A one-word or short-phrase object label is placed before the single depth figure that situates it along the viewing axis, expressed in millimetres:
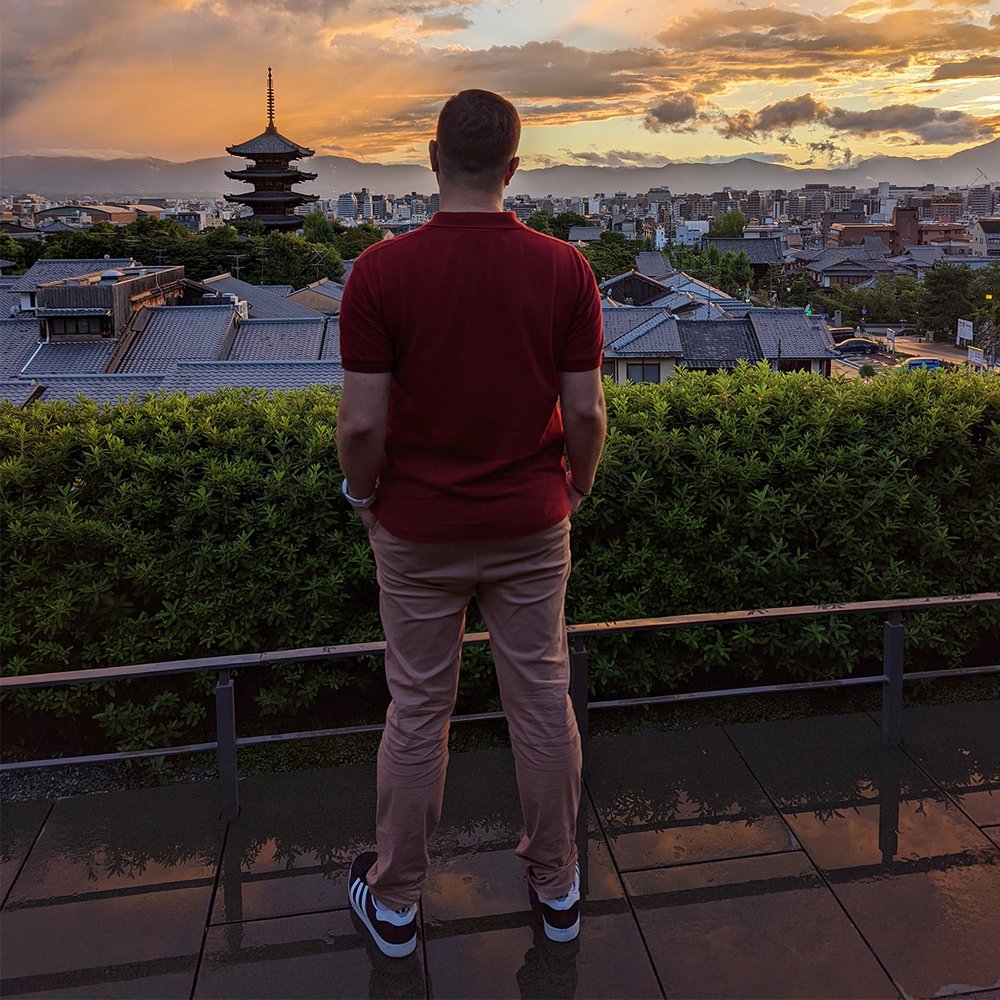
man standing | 1671
